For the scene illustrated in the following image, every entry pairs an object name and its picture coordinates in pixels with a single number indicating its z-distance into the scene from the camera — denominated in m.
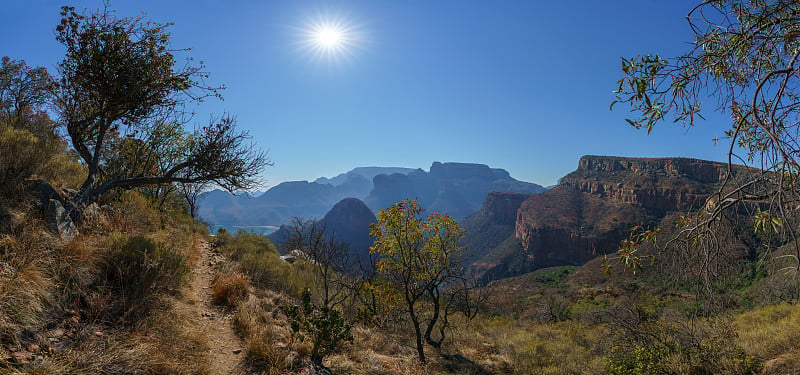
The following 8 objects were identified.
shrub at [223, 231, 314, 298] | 10.03
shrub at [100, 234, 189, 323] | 4.33
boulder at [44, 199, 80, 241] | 5.03
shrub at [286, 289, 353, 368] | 5.51
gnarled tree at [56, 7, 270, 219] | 6.13
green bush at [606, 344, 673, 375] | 5.96
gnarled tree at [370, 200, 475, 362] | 7.53
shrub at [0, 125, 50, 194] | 5.27
